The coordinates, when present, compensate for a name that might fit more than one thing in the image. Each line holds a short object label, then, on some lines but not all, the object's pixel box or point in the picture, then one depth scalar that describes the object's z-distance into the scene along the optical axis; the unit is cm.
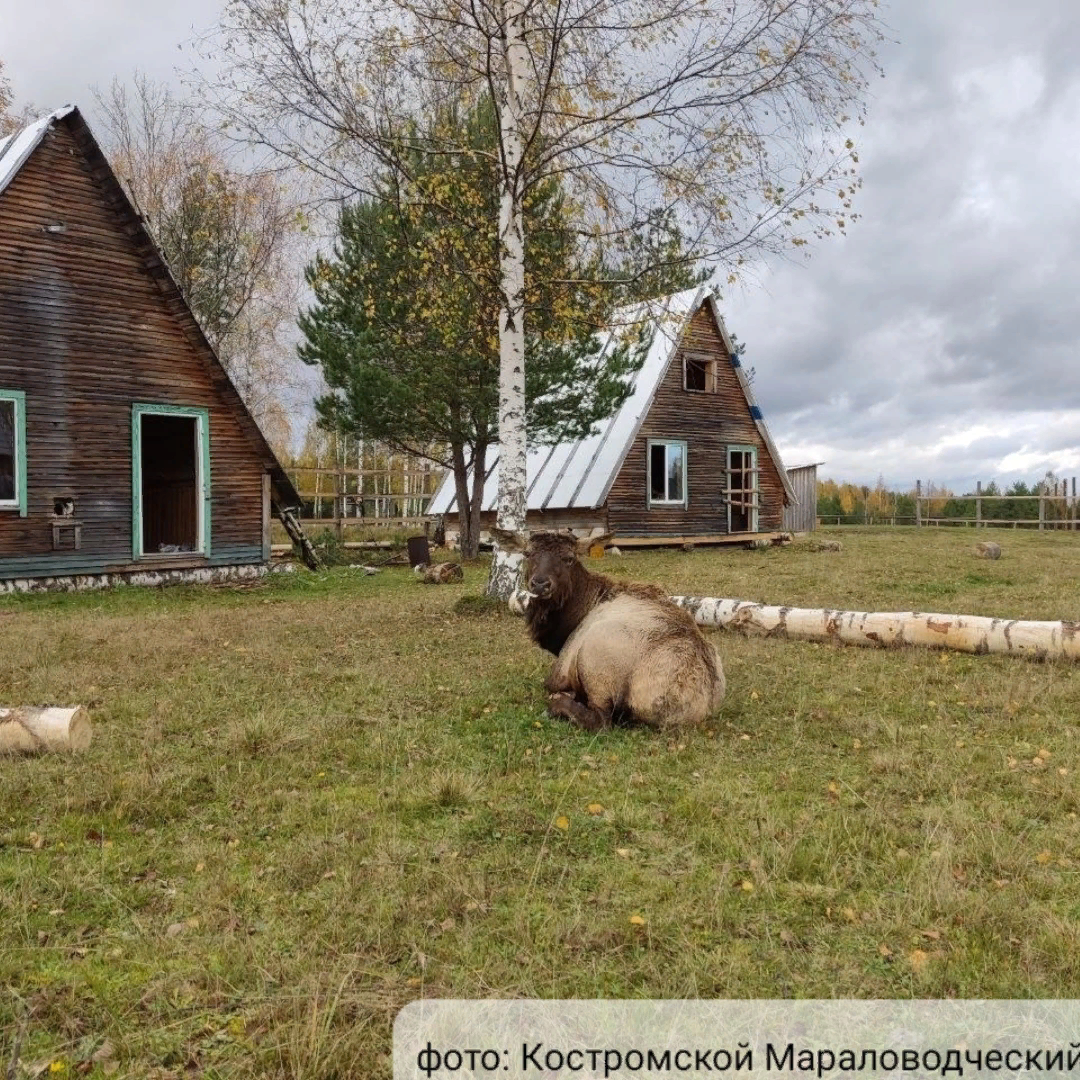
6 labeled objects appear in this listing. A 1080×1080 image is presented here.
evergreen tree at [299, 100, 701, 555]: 1447
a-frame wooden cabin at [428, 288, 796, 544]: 2566
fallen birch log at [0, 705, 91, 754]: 556
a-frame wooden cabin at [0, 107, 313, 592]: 1419
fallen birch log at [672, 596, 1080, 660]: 865
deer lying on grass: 616
